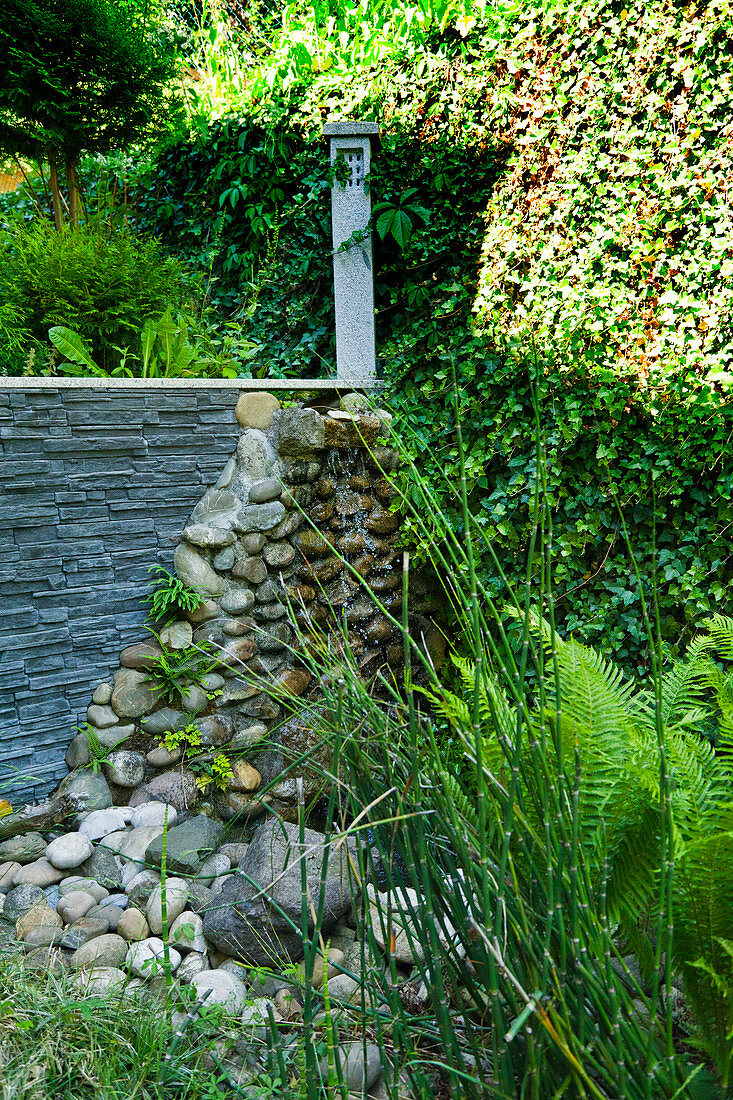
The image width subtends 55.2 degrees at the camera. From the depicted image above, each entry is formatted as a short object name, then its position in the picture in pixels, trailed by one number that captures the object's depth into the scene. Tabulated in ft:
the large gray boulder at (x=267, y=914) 5.84
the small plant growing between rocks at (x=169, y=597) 8.59
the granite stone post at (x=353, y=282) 10.96
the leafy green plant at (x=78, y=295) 8.59
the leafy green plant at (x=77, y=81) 9.02
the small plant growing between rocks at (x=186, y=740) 8.12
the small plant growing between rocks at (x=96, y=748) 7.98
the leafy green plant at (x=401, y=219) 11.05
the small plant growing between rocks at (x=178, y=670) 8.41
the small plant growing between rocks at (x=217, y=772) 8.11
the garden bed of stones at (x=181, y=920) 5.18
